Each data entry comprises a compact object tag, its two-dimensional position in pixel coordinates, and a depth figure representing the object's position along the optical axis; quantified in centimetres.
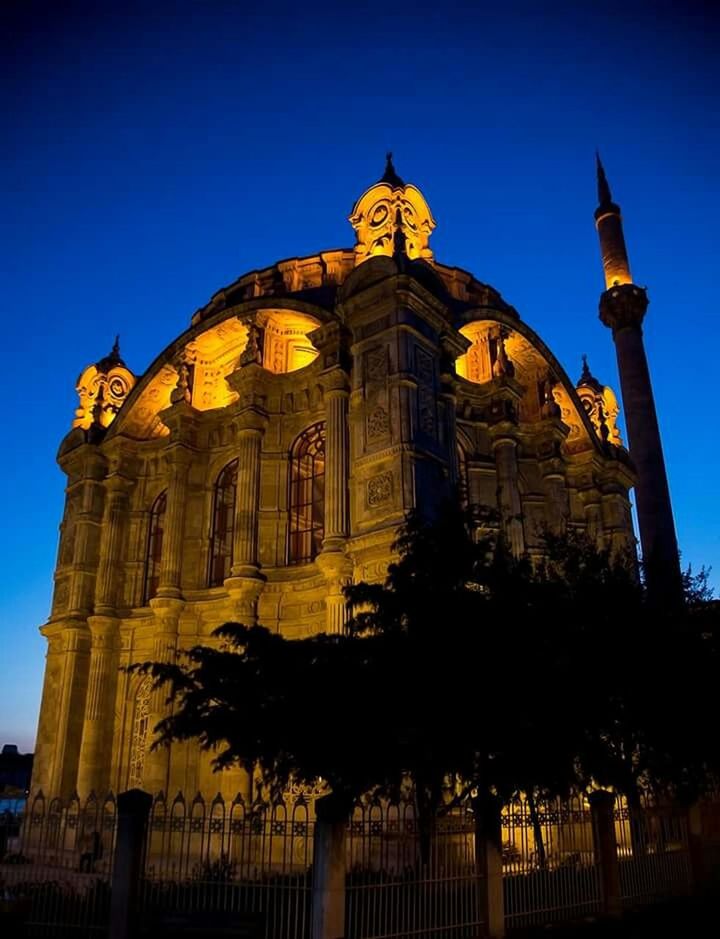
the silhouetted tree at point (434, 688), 912
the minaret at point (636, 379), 2548
